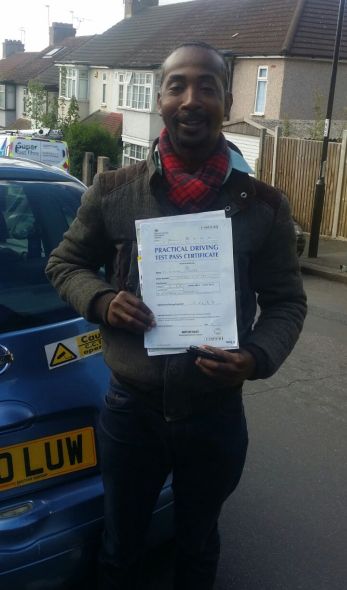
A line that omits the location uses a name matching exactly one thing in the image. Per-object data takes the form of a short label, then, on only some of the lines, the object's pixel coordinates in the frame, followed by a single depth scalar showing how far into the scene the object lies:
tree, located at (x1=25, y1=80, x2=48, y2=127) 34.03
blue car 2.15
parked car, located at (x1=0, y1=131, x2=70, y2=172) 14.50
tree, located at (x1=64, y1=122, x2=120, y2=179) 24.58
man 1.89
